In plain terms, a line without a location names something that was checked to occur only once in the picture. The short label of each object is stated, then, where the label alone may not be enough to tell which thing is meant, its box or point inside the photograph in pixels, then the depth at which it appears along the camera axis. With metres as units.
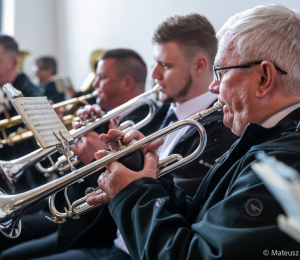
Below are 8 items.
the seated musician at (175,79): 1.52
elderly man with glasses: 0.72
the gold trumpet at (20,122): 2.11
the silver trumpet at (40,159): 1.62
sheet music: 1.08
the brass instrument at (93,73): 2.71
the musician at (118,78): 2.27
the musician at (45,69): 4.72
